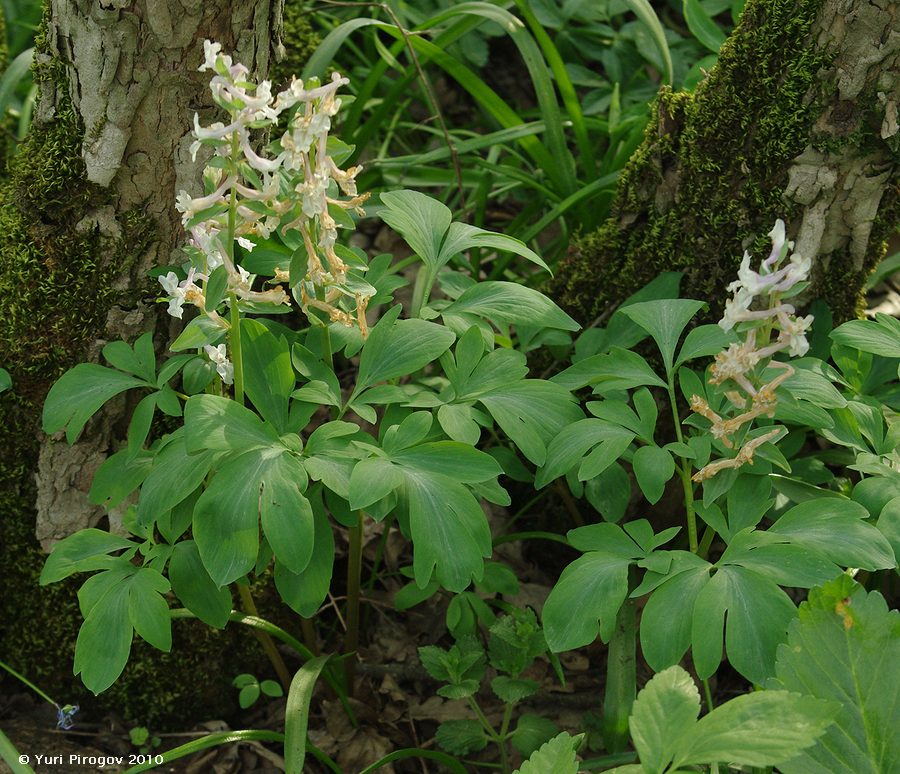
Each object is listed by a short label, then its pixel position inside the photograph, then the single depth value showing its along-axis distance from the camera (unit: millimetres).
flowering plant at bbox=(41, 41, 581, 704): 918
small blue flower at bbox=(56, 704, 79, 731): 1063
